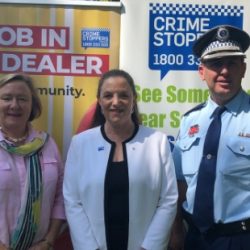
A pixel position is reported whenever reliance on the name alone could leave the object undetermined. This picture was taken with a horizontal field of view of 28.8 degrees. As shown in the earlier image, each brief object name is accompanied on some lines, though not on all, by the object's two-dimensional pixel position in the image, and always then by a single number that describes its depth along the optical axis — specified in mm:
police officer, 2455
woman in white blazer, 2445
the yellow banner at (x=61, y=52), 3275
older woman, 2523
